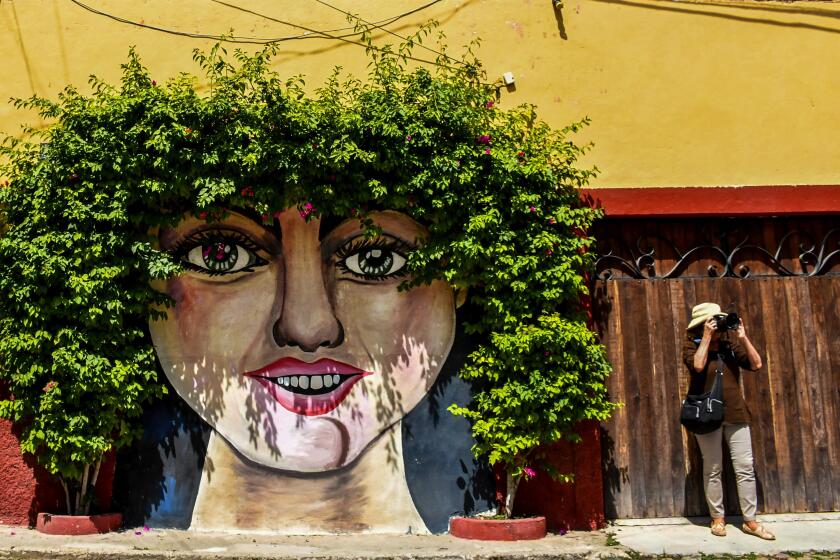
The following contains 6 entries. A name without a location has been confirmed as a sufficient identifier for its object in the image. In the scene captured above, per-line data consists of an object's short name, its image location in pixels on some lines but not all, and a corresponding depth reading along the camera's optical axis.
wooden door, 6.22
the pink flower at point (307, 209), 5.84
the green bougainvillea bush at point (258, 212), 5.61
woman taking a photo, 5.74
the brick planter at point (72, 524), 5.56
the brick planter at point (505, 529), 5.61
